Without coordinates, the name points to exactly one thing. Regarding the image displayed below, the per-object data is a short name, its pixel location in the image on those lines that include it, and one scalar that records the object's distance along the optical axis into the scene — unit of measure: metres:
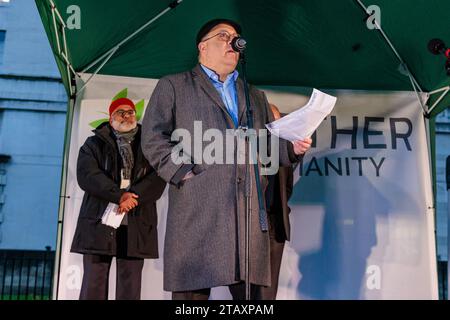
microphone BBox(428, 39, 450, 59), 3.92
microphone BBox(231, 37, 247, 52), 3.12
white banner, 5.44
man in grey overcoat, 3.06
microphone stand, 2.97
